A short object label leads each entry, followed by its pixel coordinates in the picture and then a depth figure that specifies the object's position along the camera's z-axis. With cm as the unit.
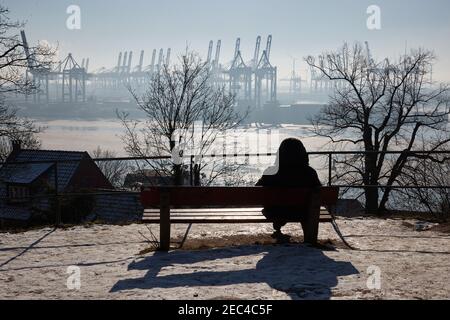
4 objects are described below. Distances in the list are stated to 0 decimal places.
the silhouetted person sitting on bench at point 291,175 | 499
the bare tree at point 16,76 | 1798
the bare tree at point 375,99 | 2252
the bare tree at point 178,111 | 2086
